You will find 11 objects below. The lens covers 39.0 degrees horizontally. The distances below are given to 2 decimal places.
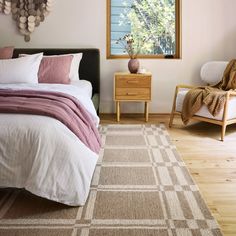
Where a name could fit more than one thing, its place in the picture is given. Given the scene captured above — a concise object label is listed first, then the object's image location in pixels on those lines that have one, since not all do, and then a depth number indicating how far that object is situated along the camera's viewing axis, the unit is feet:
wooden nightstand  14.19
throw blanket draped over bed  7.51
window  15.47
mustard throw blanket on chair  11.93
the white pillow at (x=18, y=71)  12.00
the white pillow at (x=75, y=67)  13.80
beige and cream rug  6.28
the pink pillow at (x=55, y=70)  12.86
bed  6.73
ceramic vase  14.46
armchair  11.84
